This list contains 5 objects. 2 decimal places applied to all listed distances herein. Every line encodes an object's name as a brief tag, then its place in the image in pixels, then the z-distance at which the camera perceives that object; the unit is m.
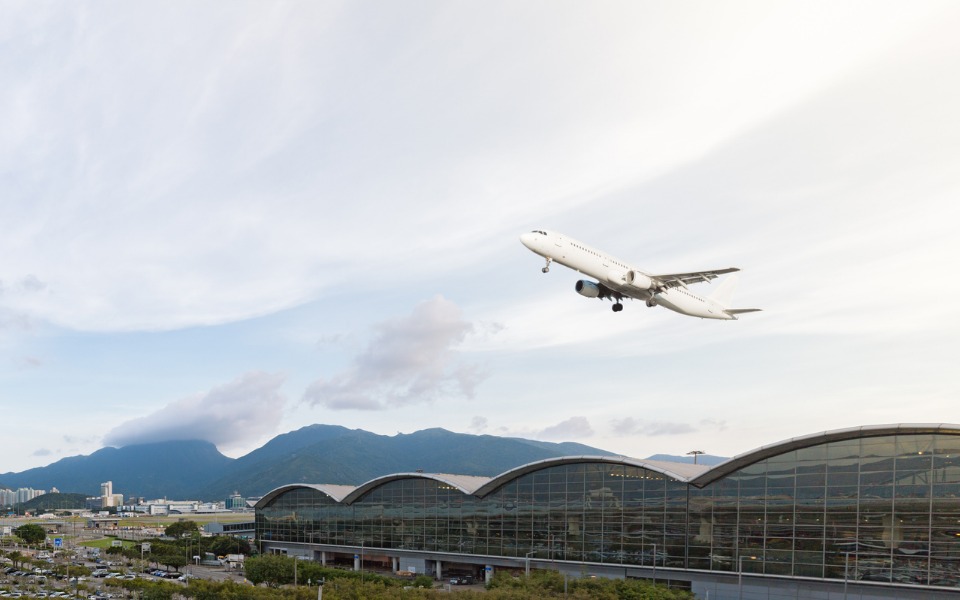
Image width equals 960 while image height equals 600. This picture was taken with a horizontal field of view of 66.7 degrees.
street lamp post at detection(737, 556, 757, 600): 65.50
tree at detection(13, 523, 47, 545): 165.25
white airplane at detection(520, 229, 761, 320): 65.38
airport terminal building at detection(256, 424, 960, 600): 59.56
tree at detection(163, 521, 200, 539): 159.62
